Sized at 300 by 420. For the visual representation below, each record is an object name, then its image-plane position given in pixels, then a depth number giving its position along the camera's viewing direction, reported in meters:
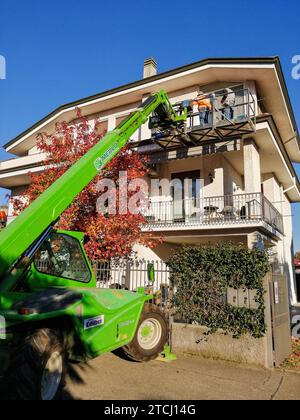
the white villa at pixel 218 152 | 13.29
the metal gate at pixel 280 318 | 6.52
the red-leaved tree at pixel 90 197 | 9.18
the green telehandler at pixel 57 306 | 3.76
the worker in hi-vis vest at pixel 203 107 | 13.28
